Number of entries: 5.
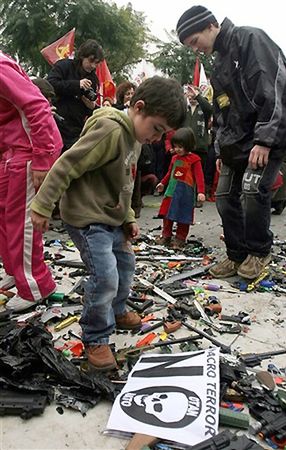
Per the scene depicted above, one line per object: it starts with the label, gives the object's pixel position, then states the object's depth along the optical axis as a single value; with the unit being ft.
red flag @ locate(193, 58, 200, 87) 32.76
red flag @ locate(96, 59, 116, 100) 28.84
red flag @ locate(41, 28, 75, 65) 28.66
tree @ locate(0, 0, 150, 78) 49.65
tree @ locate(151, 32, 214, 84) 70.18
